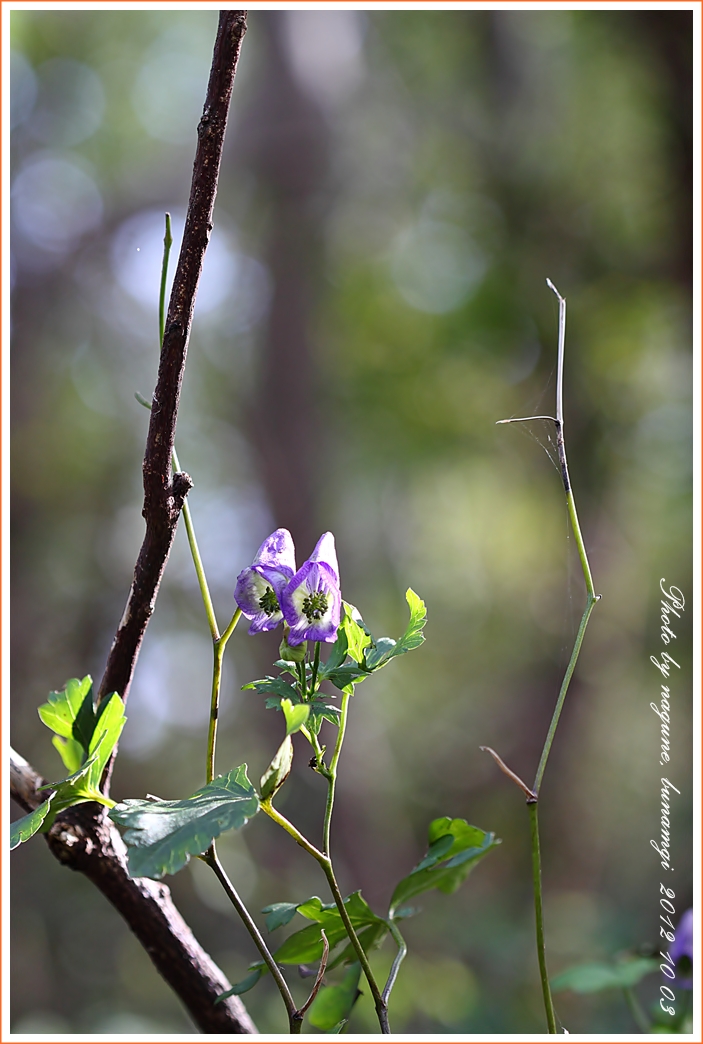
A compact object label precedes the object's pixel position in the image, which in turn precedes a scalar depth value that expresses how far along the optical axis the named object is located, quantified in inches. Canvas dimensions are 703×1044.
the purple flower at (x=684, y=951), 58.5
